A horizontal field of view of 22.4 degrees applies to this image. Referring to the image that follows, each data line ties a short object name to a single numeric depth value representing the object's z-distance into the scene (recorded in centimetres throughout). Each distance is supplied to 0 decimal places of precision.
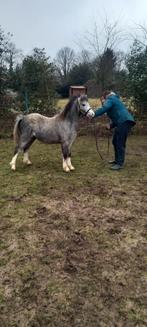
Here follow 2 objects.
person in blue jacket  652
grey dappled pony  634
